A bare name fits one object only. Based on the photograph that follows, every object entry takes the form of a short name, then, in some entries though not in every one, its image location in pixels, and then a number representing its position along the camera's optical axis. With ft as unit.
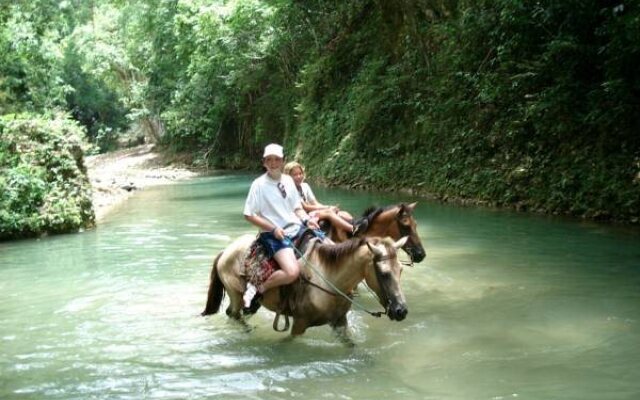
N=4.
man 22.02
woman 29.58
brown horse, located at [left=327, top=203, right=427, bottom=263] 27.50
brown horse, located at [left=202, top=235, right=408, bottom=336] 19.49
